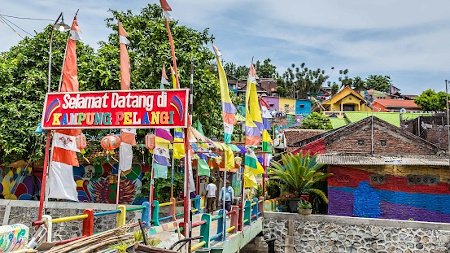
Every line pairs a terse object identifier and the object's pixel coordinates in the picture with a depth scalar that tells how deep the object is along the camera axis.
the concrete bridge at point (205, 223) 8.79
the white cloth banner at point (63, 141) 9.11
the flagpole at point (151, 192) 12.74
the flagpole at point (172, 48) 9.66
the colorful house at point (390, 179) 19.02
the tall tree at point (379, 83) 79.12
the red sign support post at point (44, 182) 8.25
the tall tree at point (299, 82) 63.03
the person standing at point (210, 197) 18.17
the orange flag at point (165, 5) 9.84
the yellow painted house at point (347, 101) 53.33
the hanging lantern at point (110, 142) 11.45
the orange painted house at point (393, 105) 54.06
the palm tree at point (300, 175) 19.41
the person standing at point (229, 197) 17.66
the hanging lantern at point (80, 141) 9.26
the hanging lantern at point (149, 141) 11.30
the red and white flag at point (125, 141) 10.99
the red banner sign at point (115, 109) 8.57
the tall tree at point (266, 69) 74.62
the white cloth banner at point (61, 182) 8.92
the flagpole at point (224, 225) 11.29
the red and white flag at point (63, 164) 8.93
